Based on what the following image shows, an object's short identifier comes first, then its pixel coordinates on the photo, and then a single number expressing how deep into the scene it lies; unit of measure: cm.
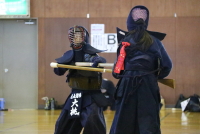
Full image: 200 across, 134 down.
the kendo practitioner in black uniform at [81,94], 947
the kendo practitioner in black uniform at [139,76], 755
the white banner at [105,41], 2395
